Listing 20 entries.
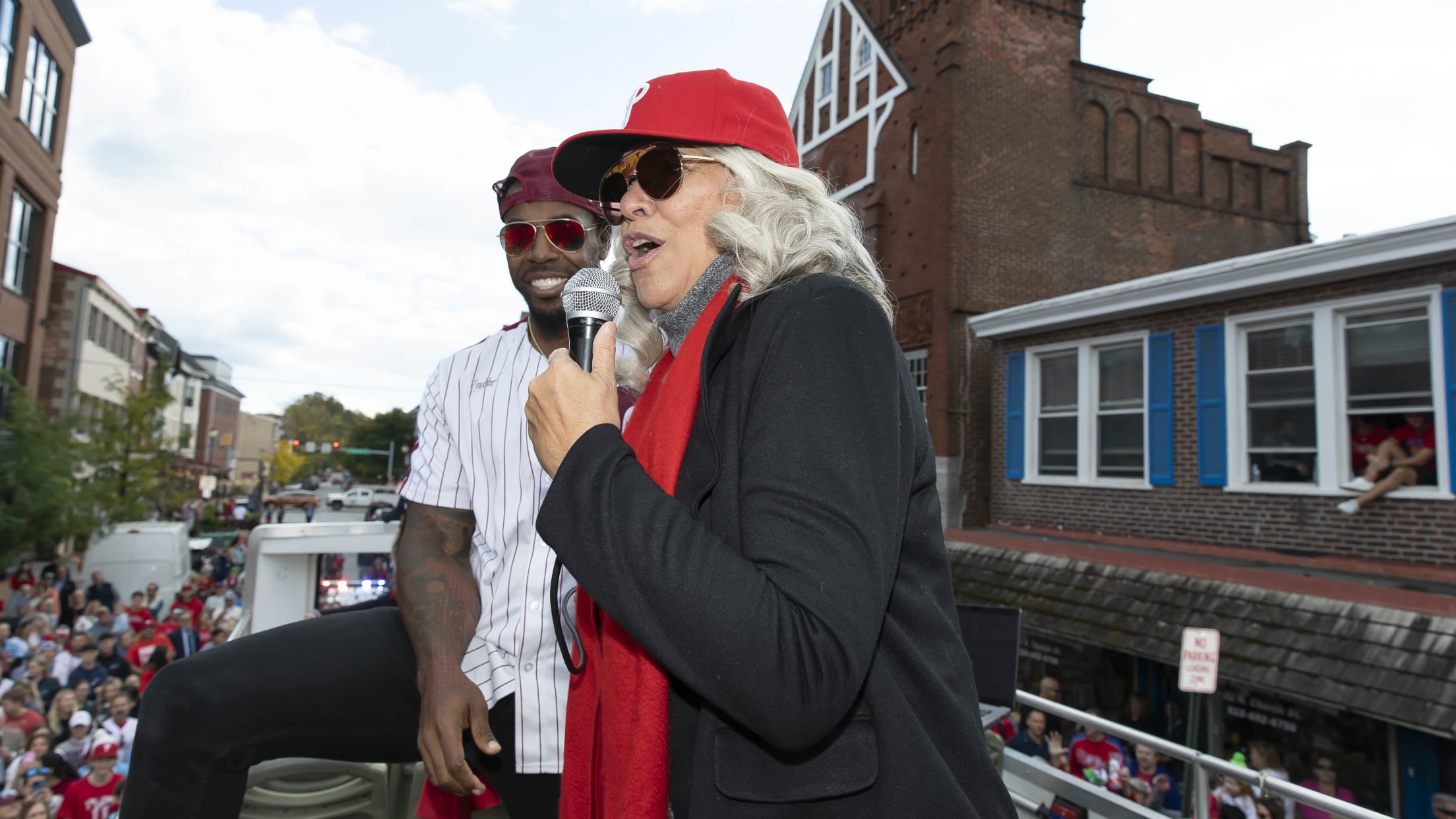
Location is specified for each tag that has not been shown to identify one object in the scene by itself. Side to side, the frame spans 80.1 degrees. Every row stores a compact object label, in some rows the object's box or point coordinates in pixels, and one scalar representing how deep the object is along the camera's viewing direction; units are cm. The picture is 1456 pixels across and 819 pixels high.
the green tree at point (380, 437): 8369
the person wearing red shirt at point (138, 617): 1398
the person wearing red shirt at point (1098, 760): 851
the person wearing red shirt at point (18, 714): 883
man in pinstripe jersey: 189
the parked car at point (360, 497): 5816
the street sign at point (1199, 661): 761
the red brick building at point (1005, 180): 1689
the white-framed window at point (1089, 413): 1300
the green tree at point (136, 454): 2502
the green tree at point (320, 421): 11494
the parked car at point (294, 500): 5547
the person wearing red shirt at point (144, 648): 1137
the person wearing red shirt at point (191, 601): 1536
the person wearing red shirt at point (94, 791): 744
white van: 2002
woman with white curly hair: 110
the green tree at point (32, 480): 1694
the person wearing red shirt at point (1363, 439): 1007
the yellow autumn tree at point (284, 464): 8669
